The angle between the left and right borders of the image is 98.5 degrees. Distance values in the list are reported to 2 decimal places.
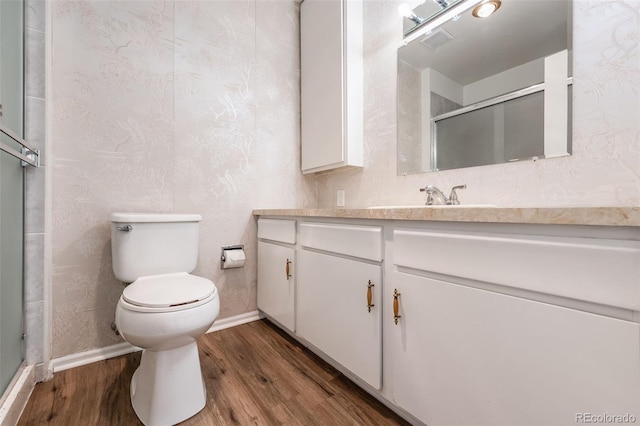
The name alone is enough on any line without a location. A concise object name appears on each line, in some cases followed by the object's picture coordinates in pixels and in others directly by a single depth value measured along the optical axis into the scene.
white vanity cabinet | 0.56
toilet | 0.94
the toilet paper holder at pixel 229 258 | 1.75
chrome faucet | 1.35
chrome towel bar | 0.92
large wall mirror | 1.09
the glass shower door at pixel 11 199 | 1.00
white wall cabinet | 1.76
